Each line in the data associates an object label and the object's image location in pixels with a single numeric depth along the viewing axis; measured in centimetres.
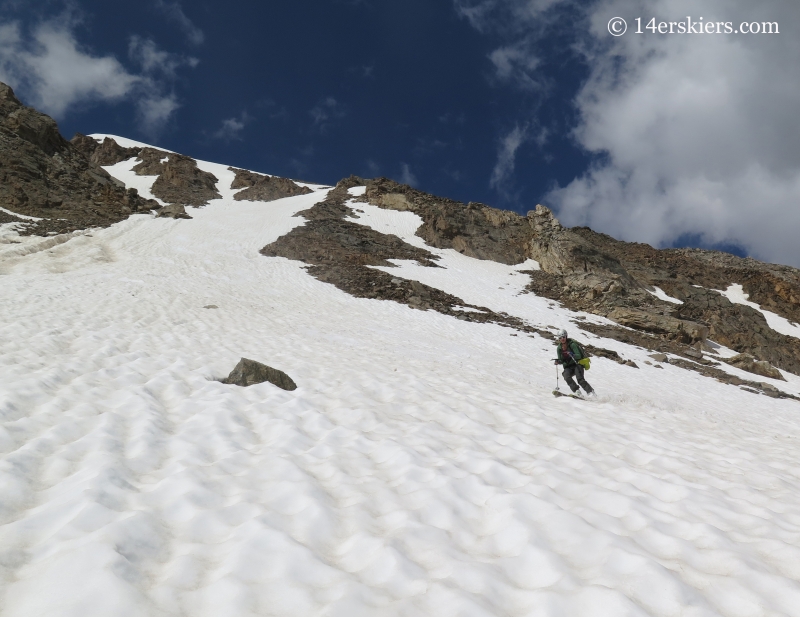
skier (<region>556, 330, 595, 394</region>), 934
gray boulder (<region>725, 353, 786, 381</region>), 2003
